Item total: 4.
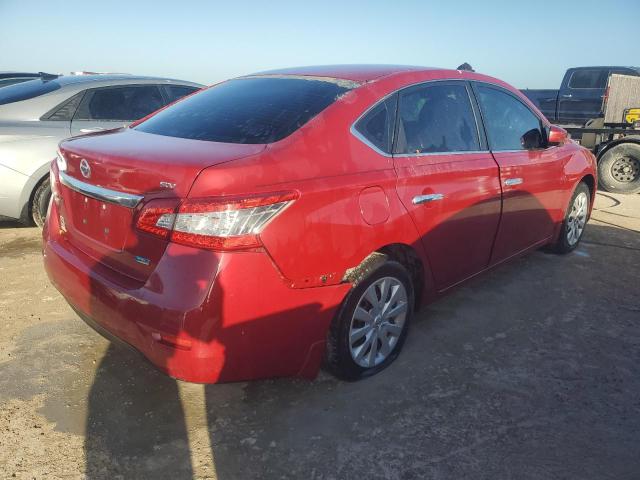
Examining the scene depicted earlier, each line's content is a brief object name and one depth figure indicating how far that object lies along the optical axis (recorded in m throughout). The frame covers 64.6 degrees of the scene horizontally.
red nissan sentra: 2.00
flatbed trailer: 8.01
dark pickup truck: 10.19
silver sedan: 4.47
